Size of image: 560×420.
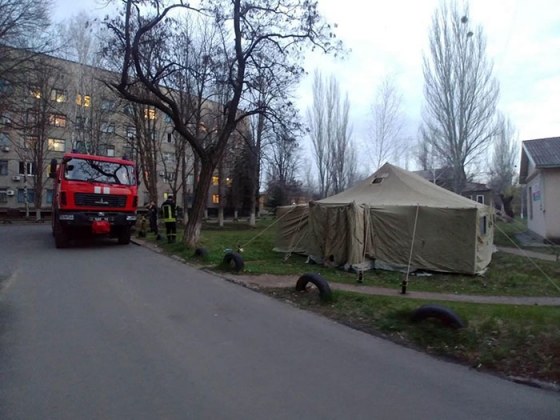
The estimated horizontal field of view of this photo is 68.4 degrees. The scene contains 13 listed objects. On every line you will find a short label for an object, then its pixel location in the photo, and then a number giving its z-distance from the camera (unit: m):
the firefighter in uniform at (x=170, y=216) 16.08
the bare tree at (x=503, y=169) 54.25
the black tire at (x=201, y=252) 12.25
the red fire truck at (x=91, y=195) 13.35
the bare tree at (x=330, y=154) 38.16
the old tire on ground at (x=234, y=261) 10.45
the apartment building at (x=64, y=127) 18.53
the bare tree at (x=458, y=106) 28.86
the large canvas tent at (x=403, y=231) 11.70
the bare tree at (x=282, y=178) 44.47
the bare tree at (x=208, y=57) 13.70
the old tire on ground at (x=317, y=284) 7.33
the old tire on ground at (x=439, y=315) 5.41
